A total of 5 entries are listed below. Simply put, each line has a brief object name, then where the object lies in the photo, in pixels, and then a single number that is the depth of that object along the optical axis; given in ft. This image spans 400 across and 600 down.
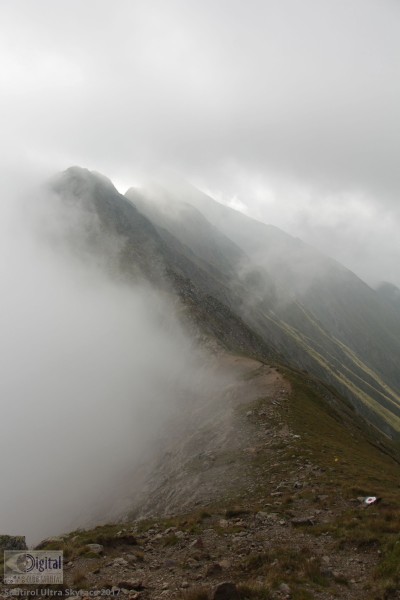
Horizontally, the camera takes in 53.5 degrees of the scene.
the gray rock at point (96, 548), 69.82
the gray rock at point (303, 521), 72.38
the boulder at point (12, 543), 90.12
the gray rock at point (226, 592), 47.62
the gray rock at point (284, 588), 48.26
